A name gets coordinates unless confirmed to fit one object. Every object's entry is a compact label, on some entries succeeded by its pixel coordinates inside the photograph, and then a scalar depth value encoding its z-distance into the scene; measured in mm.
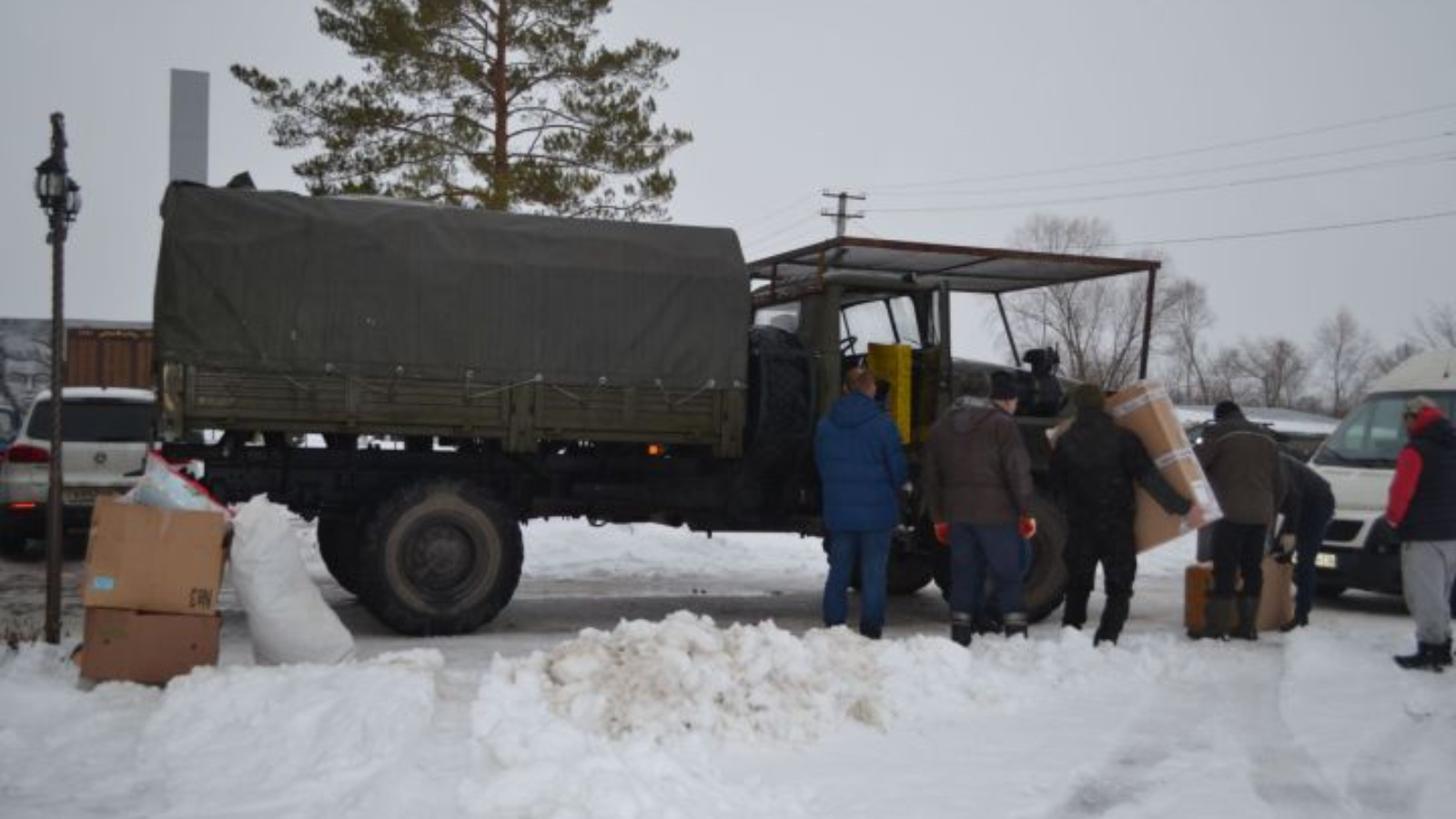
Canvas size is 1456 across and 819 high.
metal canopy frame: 10234
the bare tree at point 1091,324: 51094
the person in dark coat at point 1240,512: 9305
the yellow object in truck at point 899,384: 10281
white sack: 7129
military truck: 8633
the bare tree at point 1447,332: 60281
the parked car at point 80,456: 13047
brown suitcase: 9852
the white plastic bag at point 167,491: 7055
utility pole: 46906
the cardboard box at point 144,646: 6730
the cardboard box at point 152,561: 6812
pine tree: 20578
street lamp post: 7887
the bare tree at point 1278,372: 82062
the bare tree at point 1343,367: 80062
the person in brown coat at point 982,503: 8328
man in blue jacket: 8586
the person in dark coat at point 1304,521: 10336
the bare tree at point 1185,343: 68375
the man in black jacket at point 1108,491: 8625
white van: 12023
